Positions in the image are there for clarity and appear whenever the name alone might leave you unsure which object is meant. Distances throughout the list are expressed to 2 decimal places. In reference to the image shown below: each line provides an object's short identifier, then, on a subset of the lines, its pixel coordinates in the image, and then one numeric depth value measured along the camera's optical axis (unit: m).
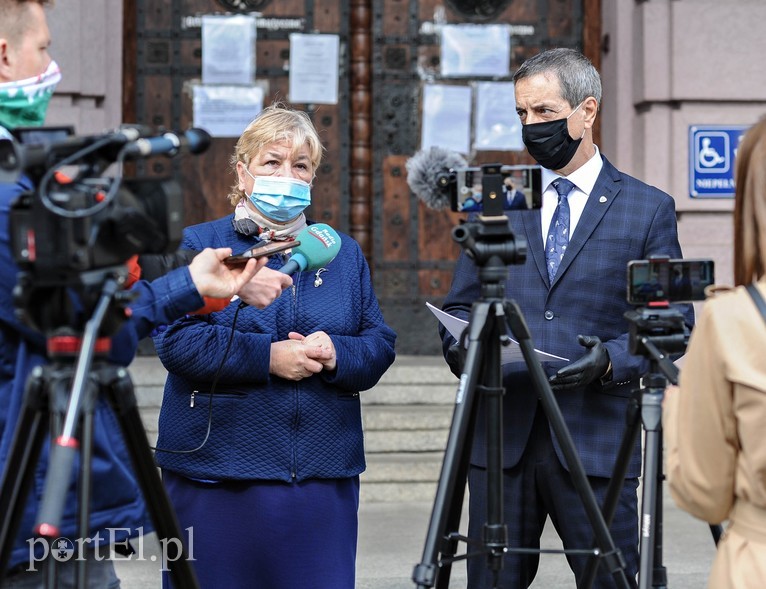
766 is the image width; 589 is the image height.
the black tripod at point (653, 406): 5.51
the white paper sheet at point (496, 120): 14.50
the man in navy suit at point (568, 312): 6.76
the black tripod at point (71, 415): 4.12
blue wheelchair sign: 13.94
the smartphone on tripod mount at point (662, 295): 5.64
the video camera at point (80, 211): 4.23
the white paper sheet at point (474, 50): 14.50
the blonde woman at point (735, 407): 4.10
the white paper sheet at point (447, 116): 14.52
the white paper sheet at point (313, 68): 14.33
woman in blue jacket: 6.59
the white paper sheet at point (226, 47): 14.23
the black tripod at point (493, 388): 5.43
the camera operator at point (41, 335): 4.79
